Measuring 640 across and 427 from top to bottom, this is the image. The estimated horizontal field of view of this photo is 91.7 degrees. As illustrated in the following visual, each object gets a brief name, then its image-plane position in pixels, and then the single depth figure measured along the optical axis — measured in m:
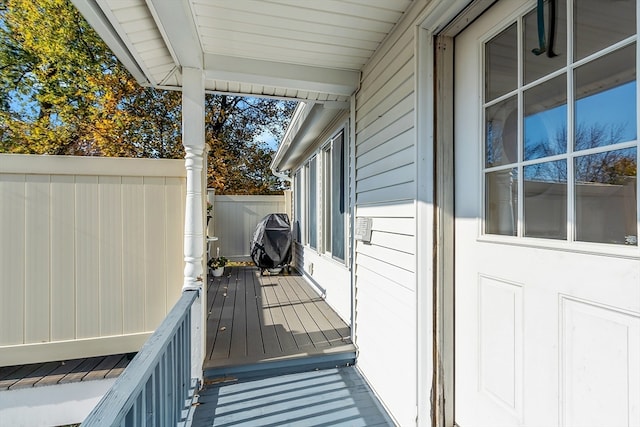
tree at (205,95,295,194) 12.77
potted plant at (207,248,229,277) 6.21
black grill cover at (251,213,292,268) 6.21
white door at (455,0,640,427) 0.98
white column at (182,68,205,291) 2.30
